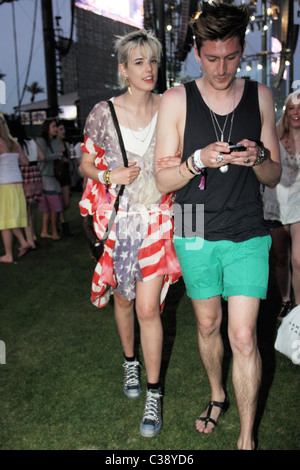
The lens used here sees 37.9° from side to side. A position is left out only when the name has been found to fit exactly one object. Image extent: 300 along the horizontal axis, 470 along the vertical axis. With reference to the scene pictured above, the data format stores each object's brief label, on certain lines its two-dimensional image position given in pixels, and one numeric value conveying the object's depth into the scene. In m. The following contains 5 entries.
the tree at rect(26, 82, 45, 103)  69.73
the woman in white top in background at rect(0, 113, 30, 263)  6.43
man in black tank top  2.13
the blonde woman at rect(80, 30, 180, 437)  2.63
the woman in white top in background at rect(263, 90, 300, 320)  3.84
